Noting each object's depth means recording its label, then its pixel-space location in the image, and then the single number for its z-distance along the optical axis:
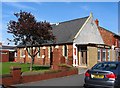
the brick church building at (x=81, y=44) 16.35
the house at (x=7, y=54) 26.70
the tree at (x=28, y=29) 12.17
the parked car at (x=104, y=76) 6.03
